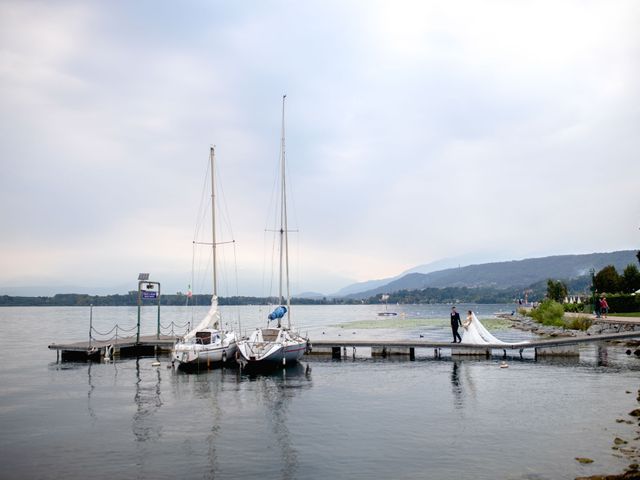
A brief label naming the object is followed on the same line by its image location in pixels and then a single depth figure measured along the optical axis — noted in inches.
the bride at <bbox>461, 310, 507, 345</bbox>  1664.6
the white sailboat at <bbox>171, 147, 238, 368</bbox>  1489.9
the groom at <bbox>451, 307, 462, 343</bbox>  1656.0
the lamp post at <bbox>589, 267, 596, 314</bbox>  2874.0
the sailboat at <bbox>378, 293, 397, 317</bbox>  7013.3
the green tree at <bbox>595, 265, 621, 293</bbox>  3472.0
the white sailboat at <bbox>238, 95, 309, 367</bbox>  1416.1
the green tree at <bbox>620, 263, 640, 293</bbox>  3260.3
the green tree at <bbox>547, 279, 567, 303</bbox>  4261.8
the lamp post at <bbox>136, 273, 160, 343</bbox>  1855.3
